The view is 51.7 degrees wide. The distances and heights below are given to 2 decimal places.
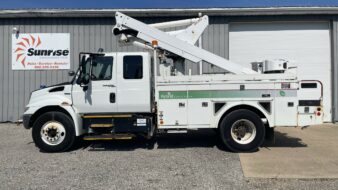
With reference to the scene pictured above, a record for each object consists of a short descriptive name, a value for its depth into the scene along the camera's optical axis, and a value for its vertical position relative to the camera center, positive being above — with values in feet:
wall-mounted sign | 48.37 +6.15
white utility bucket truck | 27.68 -0.58
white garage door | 48.73 +7.23
